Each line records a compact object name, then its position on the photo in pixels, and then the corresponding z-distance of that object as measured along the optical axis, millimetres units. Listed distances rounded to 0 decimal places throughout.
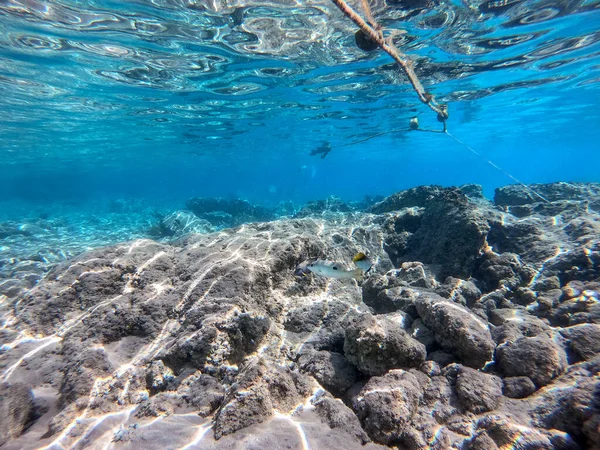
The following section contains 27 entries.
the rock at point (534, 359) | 2904
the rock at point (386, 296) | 4586
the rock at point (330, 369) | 3119
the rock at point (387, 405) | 2441
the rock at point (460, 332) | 3254
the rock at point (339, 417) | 2362
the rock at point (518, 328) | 3543
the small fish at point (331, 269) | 3537
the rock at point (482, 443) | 2258
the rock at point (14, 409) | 2594
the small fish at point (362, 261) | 3666
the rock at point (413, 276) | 5621
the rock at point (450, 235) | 6180
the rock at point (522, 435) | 2164
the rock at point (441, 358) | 3400
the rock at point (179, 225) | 15227
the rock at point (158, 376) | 3088
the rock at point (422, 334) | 3688
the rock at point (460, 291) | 4824
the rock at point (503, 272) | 5483
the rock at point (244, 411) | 2223
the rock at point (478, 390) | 2734
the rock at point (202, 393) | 2695
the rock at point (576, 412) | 2141
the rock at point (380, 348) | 3047
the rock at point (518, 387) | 2816
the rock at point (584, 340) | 3145
